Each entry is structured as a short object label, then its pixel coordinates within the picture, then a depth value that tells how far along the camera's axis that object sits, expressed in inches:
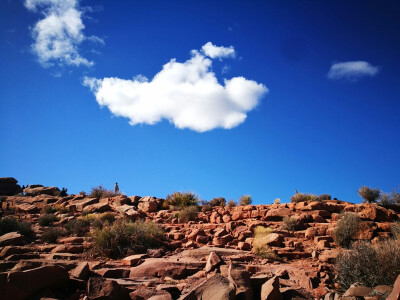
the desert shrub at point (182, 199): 803.4
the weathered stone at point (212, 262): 297.7
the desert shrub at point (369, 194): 678.5
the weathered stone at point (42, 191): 1196.5
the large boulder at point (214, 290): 194.5
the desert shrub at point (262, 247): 379.6
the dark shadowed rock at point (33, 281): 211.2
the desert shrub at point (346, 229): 437.7
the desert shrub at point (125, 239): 415.2
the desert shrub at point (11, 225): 561.1
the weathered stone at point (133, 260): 342.8
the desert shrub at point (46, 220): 648.4
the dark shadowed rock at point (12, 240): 452.9
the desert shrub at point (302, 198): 735.4
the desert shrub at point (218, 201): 833.0
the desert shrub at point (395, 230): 442.3
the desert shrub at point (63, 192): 1210.5
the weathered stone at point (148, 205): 758.5
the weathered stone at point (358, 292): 211.9
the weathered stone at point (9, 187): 1432.1
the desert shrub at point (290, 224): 517.1
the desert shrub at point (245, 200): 823.1
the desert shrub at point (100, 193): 989.1
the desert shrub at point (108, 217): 619.2
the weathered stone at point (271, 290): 209.8
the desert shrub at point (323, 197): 716.7
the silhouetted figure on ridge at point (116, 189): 1020.2
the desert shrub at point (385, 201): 627.1
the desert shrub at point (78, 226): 552.1
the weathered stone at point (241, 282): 208.8
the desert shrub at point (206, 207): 751.8
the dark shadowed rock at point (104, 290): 207.9
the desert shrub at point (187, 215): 650.8
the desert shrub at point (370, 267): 258.1
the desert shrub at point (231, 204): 806.1
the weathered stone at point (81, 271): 263.8
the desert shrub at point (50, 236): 499.6
